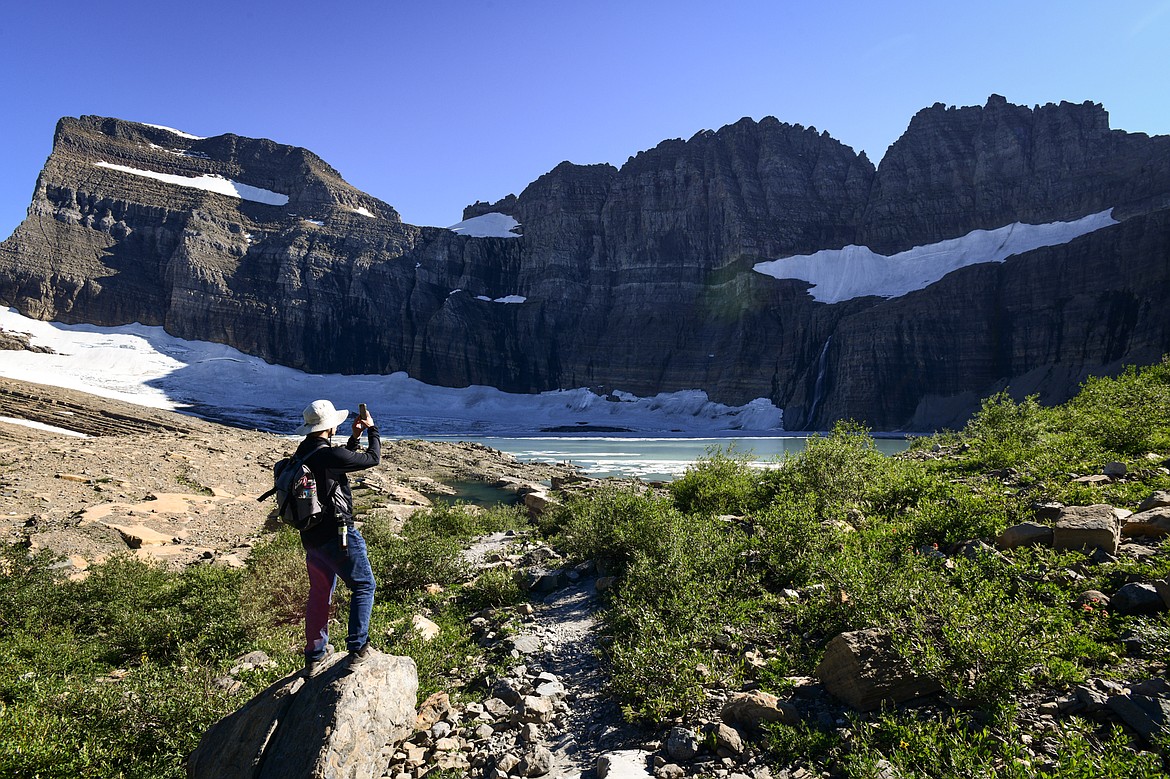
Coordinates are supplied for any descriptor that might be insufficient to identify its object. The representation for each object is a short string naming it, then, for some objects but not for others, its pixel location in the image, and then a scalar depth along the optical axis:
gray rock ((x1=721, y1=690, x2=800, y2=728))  3.79
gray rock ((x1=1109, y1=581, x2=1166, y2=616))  4.12
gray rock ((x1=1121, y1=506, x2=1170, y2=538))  5.17
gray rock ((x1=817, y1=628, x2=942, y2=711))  3.76
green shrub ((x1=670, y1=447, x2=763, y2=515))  9.80
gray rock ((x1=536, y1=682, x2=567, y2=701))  4.96
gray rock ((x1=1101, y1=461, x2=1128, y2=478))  7.15
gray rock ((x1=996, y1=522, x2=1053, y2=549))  5.46
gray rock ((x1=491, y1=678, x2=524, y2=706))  4.93
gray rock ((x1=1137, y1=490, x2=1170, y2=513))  5.62
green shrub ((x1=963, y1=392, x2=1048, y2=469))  9.70
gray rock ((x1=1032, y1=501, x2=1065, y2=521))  5.93
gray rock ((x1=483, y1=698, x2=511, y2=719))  4.74
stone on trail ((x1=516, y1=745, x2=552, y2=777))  3.95
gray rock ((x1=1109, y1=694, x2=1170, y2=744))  2.98
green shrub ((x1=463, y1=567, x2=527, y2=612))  7.61
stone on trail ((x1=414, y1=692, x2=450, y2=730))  4.60
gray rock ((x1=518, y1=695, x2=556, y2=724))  4.61
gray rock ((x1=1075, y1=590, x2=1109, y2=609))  4.28
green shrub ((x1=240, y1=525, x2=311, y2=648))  6.64
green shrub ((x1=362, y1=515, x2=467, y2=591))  8.40
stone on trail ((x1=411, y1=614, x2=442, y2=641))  6.18
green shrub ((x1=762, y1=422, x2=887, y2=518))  8.66
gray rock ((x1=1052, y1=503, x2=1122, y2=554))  5.03
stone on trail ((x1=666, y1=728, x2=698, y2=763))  3.74
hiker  4.46
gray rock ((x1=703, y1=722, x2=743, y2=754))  3.68
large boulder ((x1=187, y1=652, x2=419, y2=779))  3.64
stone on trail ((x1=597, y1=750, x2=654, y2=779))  3.66
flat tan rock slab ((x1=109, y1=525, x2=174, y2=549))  11.14
